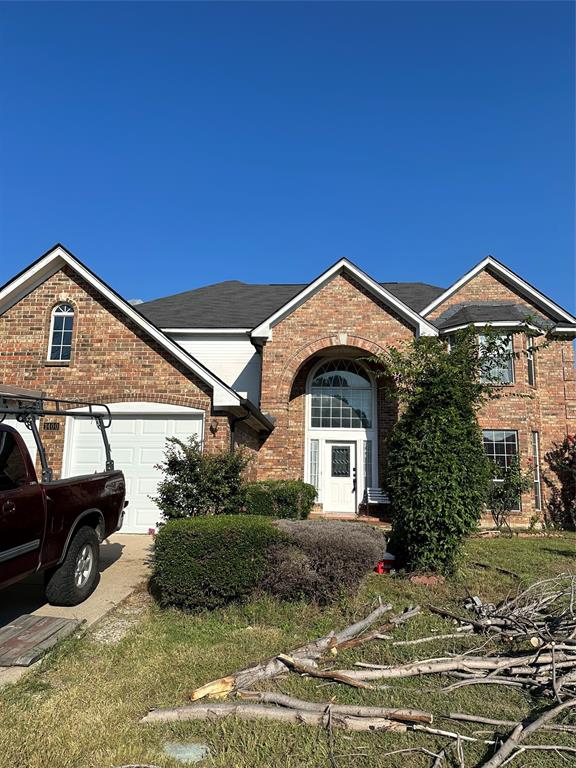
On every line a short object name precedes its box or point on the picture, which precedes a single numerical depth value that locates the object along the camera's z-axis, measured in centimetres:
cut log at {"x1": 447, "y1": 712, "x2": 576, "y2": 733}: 335
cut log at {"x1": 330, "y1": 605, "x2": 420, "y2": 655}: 473
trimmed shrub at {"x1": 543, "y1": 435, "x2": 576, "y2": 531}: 1484
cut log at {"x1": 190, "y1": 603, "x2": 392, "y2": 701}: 376
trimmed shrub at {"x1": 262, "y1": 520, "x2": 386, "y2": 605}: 568
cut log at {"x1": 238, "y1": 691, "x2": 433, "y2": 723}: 337
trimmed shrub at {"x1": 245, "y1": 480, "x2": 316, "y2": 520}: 1064
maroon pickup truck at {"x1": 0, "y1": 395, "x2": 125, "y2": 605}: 457
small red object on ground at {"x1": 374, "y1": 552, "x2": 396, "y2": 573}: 755
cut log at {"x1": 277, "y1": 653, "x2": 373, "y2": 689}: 392
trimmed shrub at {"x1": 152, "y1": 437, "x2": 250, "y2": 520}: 759
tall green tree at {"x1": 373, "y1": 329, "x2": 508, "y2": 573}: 702
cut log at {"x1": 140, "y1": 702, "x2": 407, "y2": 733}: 333
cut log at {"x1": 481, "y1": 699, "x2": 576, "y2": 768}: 288
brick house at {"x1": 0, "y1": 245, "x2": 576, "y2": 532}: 1102
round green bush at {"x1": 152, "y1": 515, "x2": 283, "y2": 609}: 557
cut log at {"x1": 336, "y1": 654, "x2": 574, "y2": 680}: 411
